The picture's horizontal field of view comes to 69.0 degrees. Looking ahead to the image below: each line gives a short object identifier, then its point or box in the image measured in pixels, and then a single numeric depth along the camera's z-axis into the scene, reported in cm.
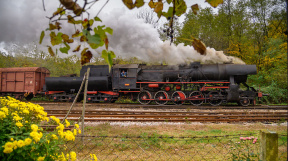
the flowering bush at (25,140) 208
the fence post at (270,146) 285
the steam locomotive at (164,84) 1450
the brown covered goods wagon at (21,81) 1823
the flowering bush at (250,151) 449
